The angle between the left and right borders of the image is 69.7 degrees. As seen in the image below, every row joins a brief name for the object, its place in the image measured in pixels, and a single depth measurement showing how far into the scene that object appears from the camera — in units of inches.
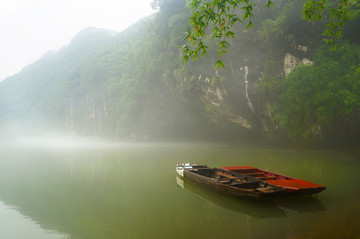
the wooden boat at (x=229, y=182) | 259.4
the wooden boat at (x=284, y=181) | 255.8
